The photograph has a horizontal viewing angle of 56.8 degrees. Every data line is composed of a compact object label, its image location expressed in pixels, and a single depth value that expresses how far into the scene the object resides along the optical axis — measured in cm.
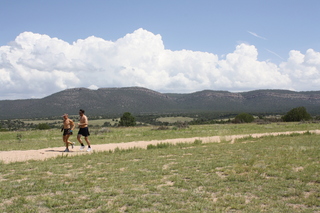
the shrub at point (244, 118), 5925
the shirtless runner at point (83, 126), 1474
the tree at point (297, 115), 5750
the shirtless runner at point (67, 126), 1504
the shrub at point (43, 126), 5278
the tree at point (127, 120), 5544
